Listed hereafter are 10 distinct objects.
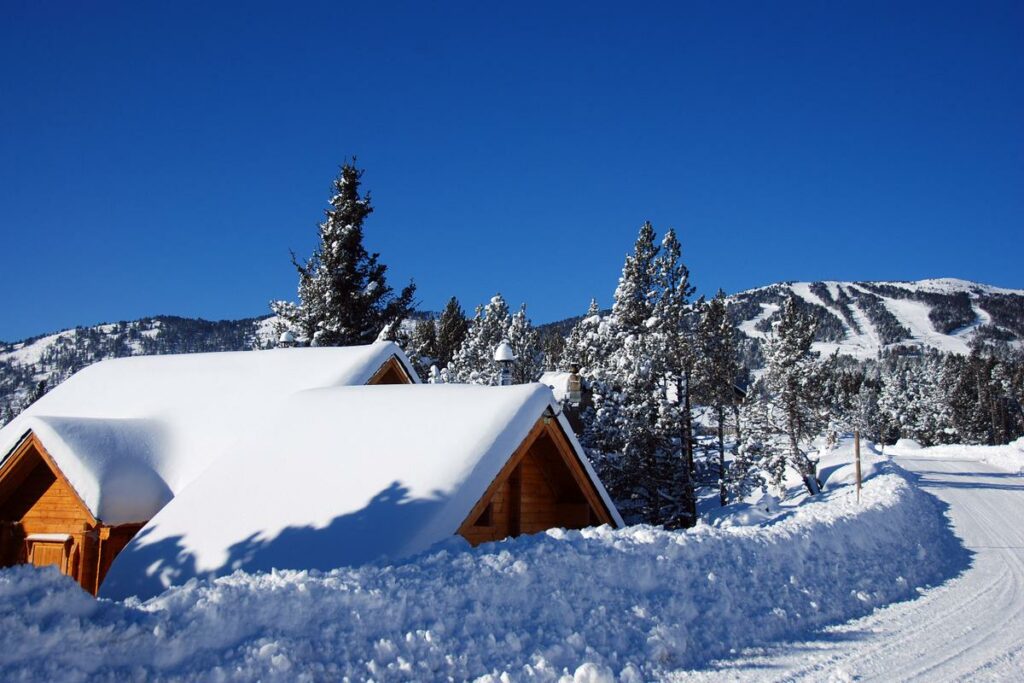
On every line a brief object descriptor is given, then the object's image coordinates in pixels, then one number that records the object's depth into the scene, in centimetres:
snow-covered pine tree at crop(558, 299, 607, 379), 3256
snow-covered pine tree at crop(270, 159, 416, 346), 3584
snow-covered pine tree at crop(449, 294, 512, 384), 5581
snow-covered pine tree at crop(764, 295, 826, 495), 3412
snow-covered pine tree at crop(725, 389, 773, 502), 3064
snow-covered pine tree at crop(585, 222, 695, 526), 2794
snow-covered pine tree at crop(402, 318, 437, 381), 6438
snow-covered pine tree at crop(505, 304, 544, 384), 5316
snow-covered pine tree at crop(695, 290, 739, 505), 3747
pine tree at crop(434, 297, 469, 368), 6944
